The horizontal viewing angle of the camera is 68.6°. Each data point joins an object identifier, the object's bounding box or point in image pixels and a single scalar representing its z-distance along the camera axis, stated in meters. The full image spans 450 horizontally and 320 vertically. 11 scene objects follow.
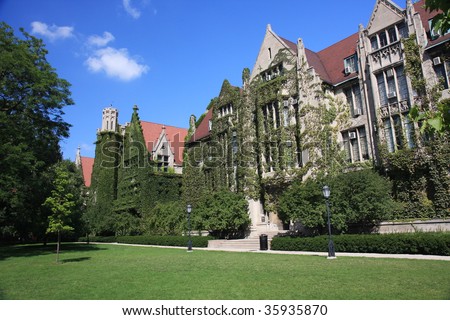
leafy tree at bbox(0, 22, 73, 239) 22.61
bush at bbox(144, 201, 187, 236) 33.66
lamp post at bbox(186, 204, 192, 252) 23.93
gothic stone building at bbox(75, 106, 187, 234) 41.06
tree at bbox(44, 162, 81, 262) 17.91
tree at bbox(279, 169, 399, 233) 19.62
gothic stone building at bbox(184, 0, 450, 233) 22.88
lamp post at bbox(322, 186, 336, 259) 15.89
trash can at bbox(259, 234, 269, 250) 22.38
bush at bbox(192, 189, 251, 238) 28.62
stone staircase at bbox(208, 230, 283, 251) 24.73
